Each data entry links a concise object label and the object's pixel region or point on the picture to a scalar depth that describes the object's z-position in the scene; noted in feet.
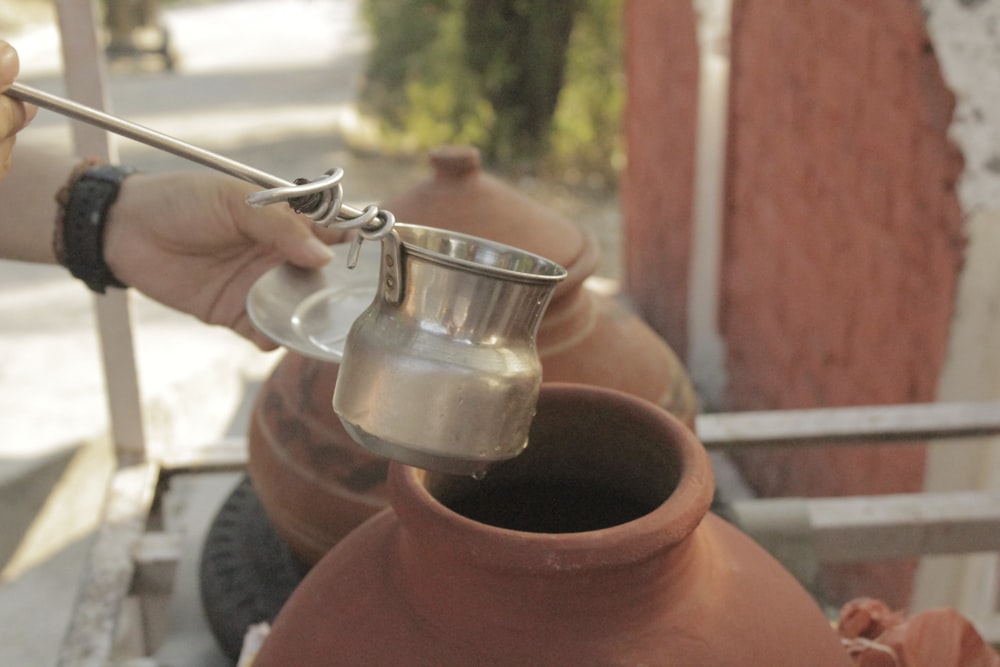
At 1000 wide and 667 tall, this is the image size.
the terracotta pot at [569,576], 3.05
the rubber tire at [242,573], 5.58
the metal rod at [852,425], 6.89
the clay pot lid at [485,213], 5.24
